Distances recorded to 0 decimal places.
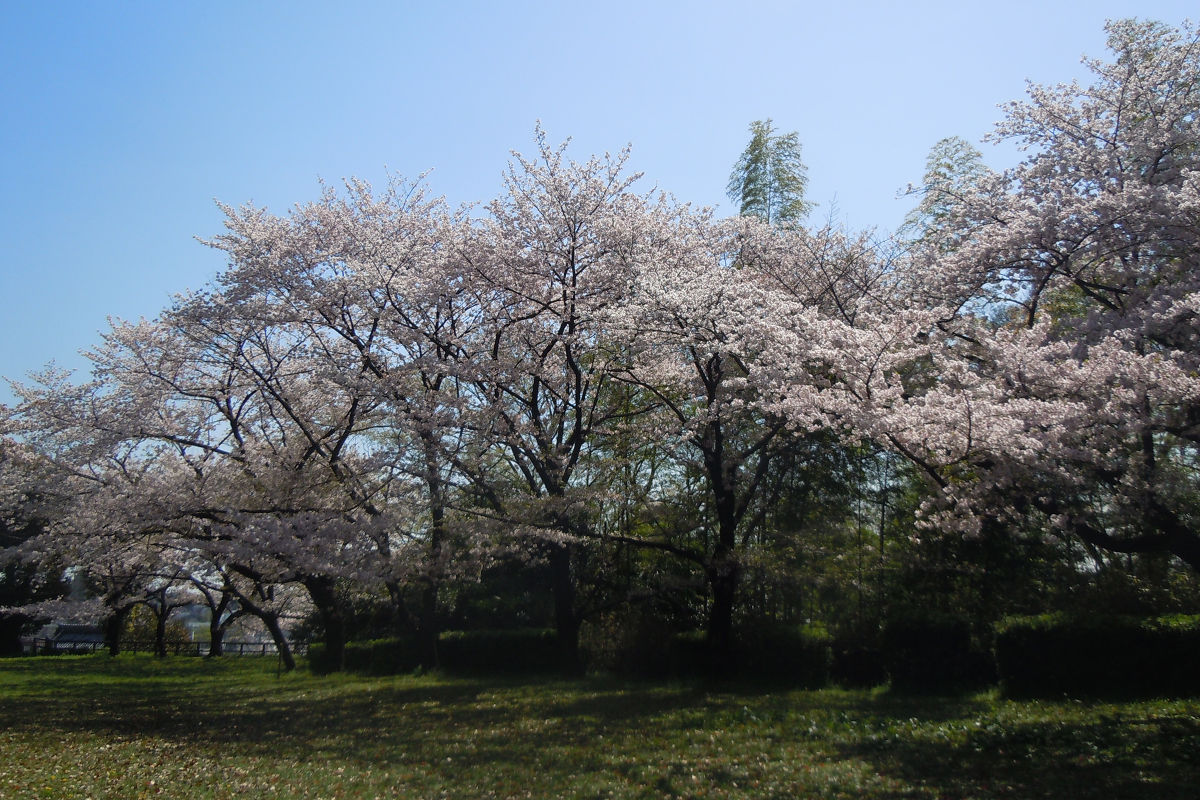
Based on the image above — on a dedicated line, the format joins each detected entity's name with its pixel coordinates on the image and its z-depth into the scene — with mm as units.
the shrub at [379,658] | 17438
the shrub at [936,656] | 10281
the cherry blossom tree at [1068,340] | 6703
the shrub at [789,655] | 12125
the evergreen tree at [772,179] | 18500
